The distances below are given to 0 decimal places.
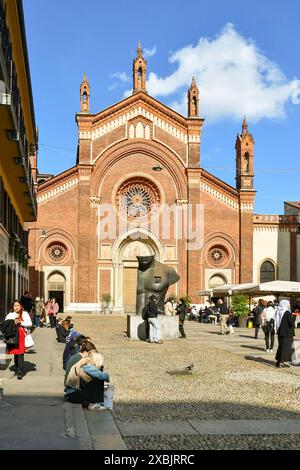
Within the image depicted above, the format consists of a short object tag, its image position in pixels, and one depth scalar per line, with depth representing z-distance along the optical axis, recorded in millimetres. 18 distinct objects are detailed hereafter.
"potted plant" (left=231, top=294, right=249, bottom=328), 33688
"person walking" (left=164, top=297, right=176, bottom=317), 26219
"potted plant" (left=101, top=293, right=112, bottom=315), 46219
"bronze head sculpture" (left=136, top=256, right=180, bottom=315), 24266
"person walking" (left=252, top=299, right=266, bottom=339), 24250
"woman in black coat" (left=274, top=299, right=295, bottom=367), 14938
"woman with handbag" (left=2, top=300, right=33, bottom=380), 12016
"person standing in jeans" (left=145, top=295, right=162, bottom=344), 21234
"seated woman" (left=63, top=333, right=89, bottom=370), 11162
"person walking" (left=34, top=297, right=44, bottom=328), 30184
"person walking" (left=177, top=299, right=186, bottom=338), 23922
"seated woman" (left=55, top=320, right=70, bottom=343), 20162
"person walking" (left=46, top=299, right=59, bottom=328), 30162
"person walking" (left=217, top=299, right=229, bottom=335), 27694
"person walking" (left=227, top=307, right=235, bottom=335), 27984
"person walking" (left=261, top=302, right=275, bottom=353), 18203
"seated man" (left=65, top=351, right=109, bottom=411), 9211
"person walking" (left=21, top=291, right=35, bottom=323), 23219
